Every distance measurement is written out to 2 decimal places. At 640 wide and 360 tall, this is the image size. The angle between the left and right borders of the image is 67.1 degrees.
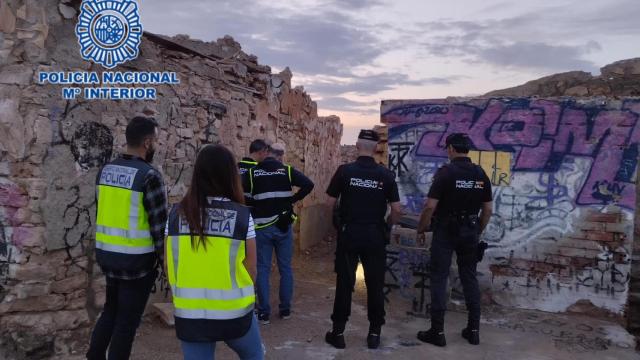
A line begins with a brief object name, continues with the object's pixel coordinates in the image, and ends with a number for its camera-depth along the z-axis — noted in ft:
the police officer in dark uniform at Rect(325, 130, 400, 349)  15.08
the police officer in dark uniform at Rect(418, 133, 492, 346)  15.74
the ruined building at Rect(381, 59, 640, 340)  18.83
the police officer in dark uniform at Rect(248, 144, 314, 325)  16.94
